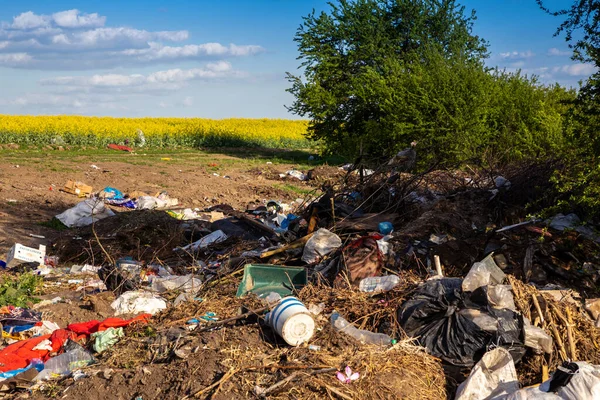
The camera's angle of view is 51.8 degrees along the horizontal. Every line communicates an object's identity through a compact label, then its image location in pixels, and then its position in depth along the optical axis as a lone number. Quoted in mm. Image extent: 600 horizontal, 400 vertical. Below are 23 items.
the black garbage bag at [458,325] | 4066
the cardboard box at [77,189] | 12789
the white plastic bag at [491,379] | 3754
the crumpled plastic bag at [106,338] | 4625
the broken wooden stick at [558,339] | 4164
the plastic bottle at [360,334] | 4289
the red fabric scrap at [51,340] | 4516
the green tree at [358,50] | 22406
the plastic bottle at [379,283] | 5125
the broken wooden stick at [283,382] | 3527
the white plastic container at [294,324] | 3990
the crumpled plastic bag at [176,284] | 6129
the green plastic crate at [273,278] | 5766
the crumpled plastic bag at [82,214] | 9977
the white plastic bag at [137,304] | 5617
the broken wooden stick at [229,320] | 4387
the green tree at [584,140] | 5508
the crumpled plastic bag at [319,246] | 6105
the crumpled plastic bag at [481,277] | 4586
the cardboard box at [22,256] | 7156
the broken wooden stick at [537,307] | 4332
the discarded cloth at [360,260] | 5465
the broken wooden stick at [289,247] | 6445
